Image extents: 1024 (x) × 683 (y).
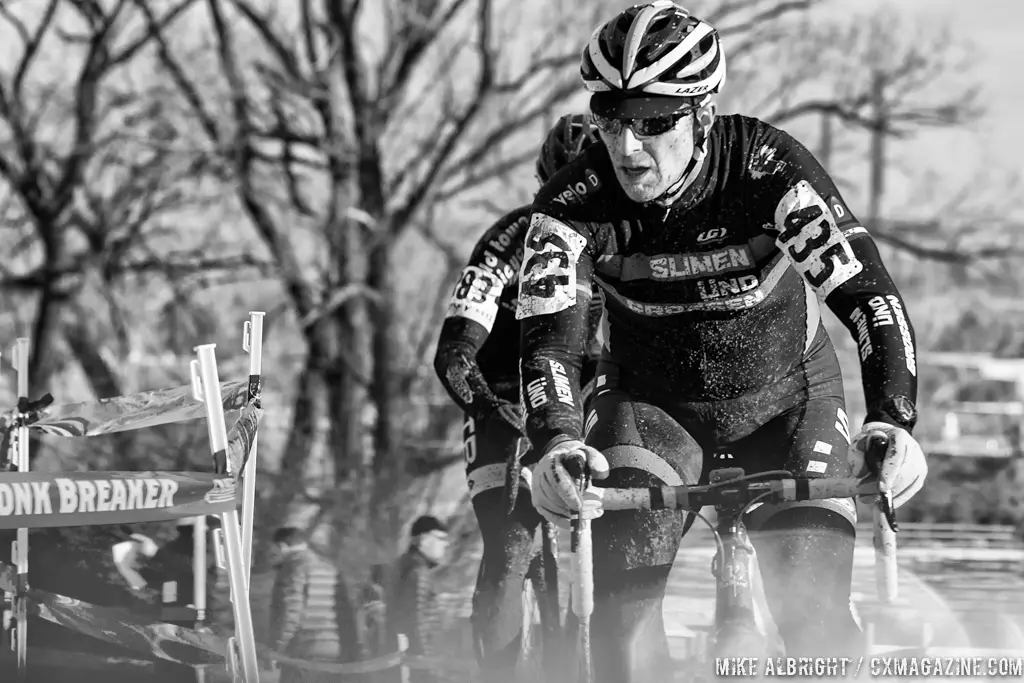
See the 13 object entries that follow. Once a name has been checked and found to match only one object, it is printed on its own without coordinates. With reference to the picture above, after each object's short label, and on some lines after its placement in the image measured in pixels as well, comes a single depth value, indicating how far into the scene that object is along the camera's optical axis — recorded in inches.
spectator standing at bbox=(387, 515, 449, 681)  556.1
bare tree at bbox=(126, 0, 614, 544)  1268.5
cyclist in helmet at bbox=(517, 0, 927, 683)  303.9
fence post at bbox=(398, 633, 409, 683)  445.7
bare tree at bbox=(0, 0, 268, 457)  1323.8
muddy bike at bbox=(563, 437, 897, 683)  277.9
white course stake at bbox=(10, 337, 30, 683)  383.2
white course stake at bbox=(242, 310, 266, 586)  370.3
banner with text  296.2
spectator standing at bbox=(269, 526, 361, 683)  493.3
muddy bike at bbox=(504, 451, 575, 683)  423.0
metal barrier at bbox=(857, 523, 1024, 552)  858.1
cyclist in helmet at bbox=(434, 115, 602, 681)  438.0
